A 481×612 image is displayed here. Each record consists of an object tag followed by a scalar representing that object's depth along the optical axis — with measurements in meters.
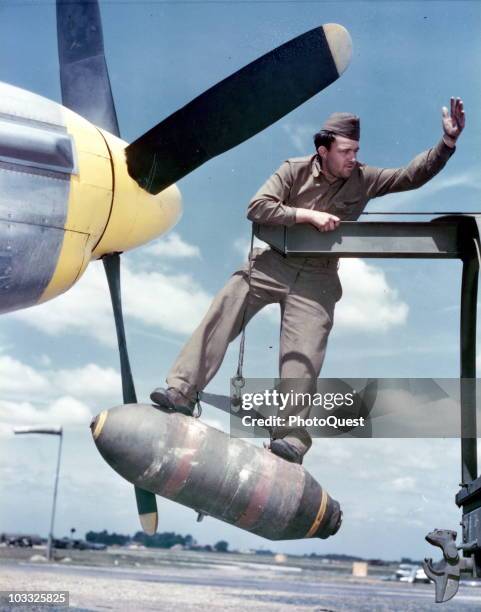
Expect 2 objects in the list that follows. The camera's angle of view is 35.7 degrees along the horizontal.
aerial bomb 5.02
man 5.48
